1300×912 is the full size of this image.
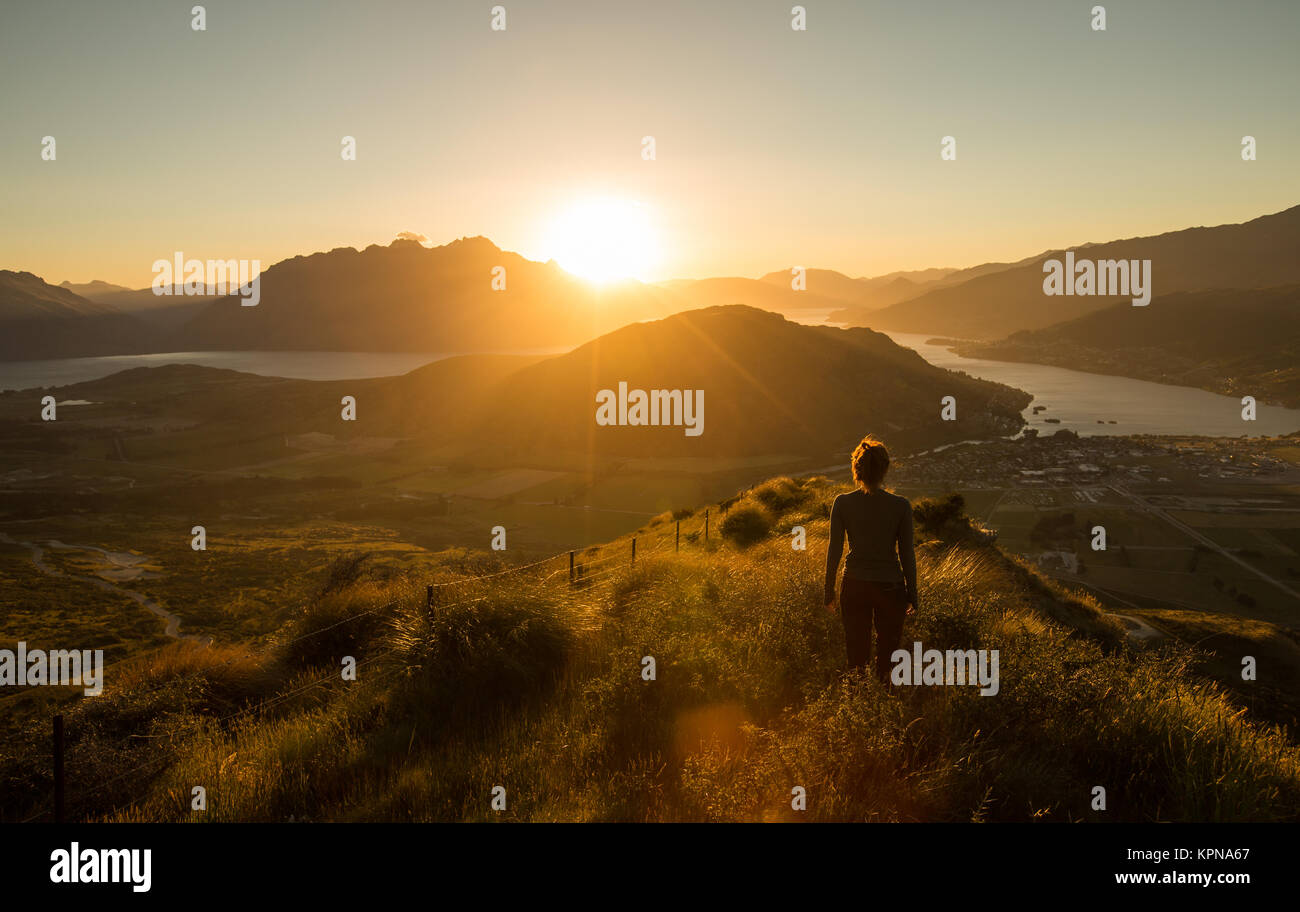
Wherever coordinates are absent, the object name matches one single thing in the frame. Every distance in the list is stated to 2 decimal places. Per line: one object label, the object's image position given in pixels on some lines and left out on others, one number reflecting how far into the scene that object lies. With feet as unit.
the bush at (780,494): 78.07
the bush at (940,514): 63.76
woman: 19.56
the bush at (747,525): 67.21
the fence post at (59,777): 16.63
